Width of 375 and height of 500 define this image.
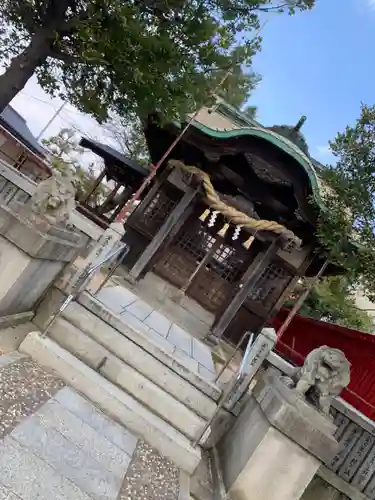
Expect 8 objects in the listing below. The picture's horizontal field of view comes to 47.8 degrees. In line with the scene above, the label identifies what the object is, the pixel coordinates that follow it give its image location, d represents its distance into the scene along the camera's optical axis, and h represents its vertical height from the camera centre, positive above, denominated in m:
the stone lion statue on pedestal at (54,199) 5.30 -0.11
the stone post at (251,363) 6.14 -0.44
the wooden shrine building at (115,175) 16.92 +2.16
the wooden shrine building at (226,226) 11.80 +2.13
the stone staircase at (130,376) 5.12 -1.51
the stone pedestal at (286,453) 4.58 -0.88
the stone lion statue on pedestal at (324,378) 4.91 +0.00
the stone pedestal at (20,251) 5.05 -0.81
